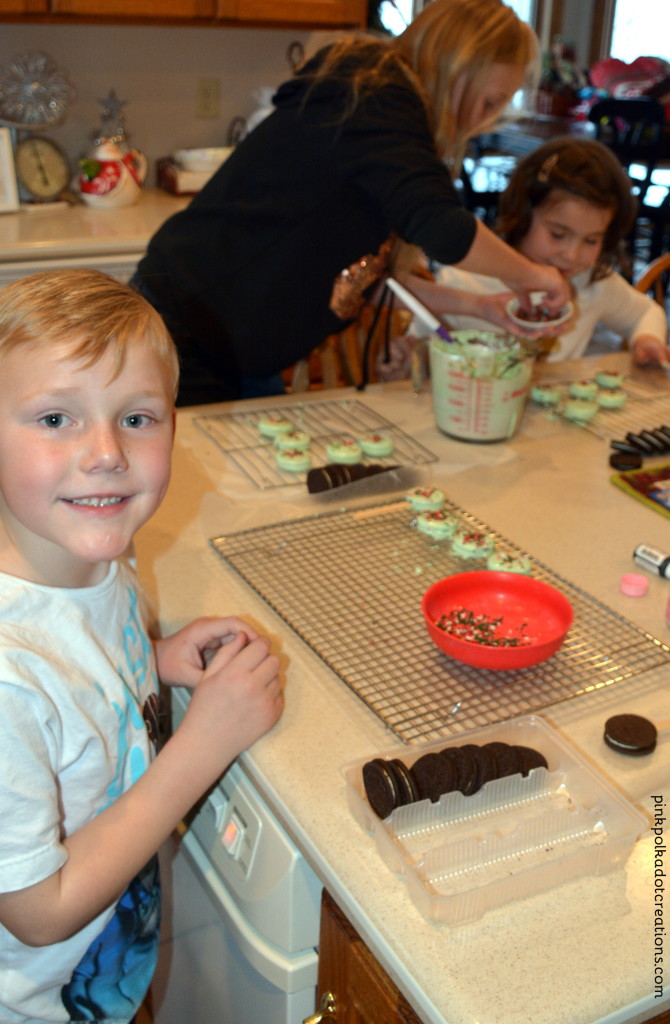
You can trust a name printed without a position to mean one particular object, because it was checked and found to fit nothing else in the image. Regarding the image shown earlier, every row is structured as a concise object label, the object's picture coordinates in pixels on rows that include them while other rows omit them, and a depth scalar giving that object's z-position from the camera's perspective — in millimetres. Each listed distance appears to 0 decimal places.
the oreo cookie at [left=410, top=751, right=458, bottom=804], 746
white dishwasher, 812
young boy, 727
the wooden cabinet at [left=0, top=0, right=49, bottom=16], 2396
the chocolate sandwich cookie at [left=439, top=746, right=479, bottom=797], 756
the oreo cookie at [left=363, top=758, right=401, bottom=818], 728
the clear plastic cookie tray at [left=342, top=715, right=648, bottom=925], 678
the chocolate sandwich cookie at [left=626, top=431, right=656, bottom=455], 1464
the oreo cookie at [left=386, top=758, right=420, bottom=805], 732
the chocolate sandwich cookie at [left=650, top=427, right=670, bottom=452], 1470
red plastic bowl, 916
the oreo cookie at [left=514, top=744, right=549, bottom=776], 783
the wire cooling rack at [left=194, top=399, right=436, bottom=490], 1369
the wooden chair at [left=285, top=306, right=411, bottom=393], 2062
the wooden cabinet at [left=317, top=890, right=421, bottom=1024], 700
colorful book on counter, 1322
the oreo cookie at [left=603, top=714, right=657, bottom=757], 827
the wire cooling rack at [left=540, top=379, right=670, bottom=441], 1568
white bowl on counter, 2979
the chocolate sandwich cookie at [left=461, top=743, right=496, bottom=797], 762
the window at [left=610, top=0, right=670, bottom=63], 6680
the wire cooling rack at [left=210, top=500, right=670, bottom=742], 885
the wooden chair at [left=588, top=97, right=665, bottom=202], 4781
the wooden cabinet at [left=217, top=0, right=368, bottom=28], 2697
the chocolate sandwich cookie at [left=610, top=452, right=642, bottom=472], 1409
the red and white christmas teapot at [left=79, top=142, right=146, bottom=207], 2771
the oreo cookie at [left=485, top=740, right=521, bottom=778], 775
